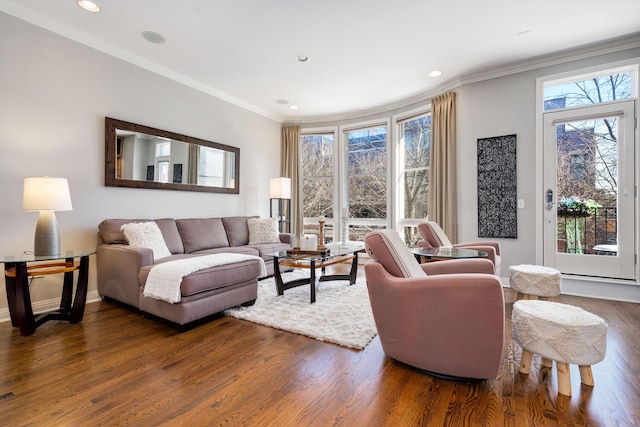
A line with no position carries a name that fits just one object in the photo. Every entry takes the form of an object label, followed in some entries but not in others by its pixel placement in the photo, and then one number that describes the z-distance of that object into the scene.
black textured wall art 3.82
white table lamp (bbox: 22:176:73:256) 2.42
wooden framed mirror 3.40
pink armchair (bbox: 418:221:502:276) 3.41
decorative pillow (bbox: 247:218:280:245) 4.53
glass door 3.31
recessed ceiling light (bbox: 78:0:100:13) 2.61
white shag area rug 2.34
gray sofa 2.44
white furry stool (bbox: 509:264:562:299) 2.59
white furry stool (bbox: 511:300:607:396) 1.55
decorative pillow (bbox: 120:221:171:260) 3.04
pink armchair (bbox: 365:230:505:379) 1.56
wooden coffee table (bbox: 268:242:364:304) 3.12
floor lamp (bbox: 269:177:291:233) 5.10
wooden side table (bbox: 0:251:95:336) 2.30
